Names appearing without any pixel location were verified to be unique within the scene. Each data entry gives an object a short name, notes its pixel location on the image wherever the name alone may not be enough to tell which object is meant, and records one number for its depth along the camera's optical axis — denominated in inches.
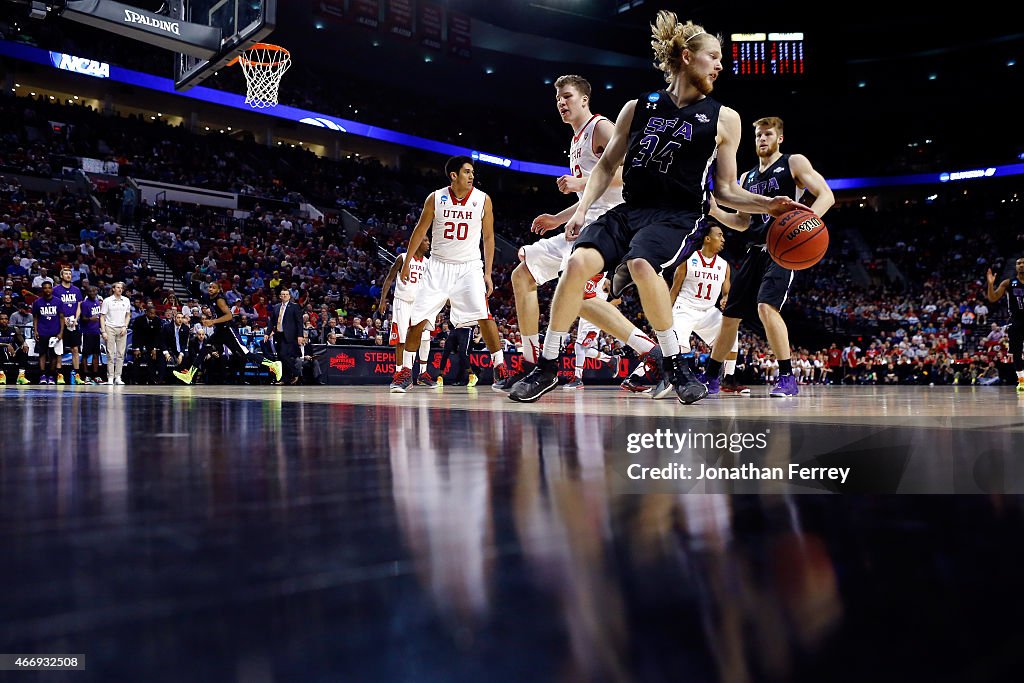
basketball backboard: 343.6
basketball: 171.2
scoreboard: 989.8
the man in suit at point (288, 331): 449.1
